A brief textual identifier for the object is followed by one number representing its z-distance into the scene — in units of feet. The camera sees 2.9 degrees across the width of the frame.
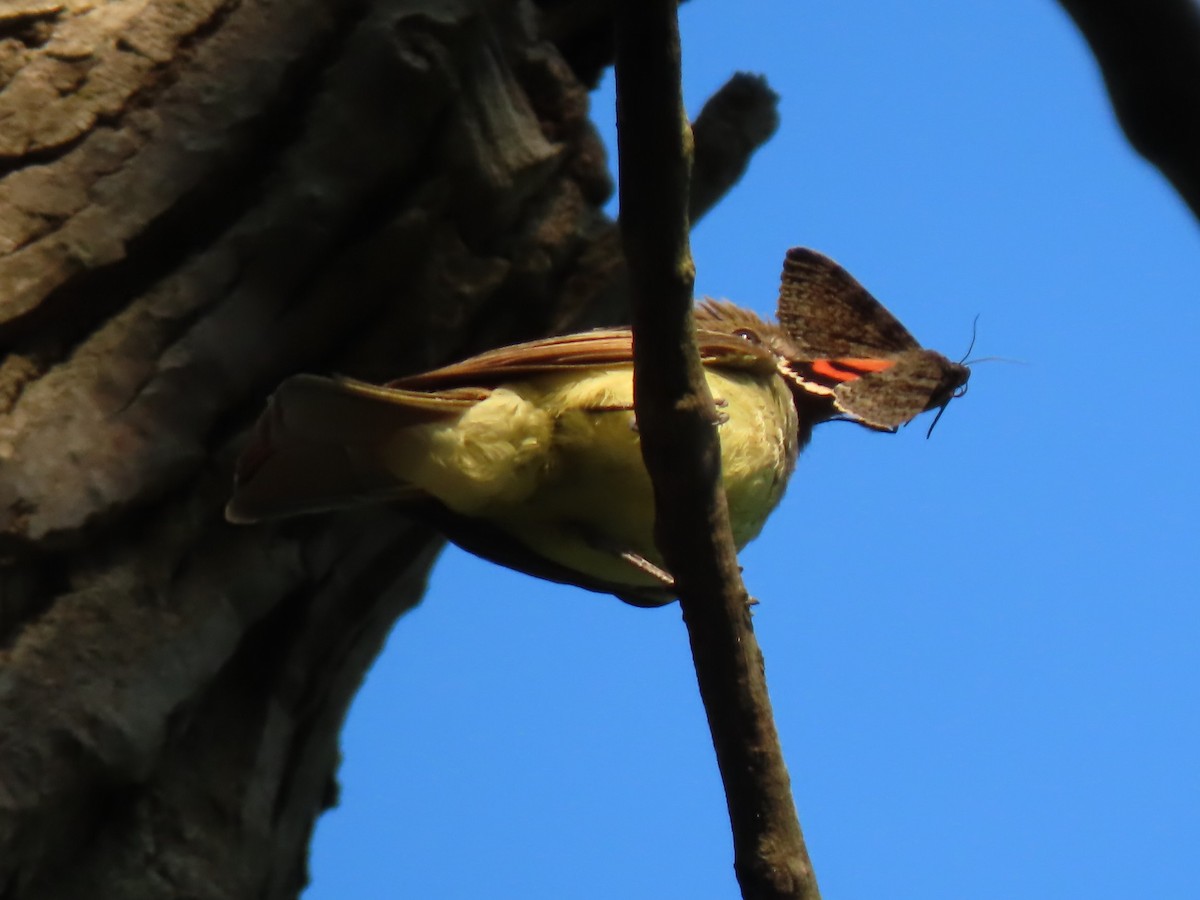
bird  16.90
